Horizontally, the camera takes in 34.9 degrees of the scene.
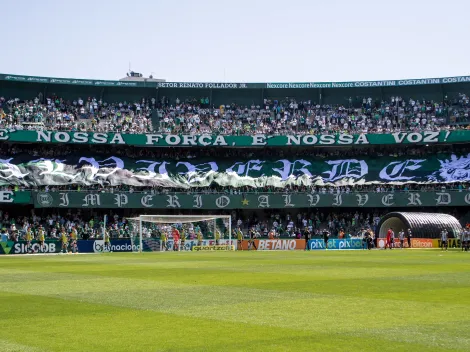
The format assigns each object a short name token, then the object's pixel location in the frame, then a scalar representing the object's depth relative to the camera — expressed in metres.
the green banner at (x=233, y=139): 73.12
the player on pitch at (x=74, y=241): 56.66
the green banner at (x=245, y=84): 80.00
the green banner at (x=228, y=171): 72.31
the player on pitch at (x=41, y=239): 55.41
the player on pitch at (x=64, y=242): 55.75
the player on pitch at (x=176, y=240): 58.97
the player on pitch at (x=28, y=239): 55.72
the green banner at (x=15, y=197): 67.38
